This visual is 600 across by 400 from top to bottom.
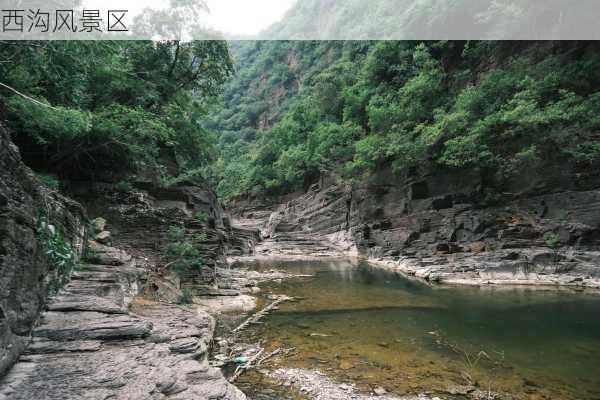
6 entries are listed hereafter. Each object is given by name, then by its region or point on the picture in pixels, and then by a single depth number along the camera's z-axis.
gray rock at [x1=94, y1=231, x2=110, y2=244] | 8.30
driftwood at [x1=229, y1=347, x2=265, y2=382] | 5.71
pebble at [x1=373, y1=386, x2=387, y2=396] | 5.33
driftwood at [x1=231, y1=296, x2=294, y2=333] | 8.28
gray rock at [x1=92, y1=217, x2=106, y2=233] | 8.39
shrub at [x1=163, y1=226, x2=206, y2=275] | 10.25
